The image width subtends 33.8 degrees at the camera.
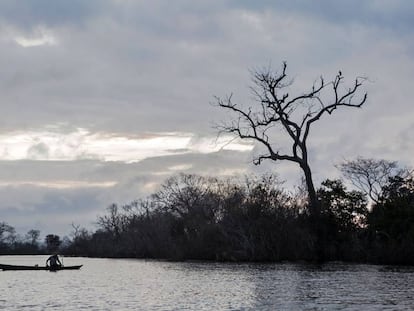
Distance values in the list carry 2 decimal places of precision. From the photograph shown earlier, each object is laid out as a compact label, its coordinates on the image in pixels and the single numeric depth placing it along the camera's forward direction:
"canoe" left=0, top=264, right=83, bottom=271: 65.88
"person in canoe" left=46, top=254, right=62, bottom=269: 66.06
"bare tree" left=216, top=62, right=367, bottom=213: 65.94
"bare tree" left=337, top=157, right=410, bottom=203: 76.06
